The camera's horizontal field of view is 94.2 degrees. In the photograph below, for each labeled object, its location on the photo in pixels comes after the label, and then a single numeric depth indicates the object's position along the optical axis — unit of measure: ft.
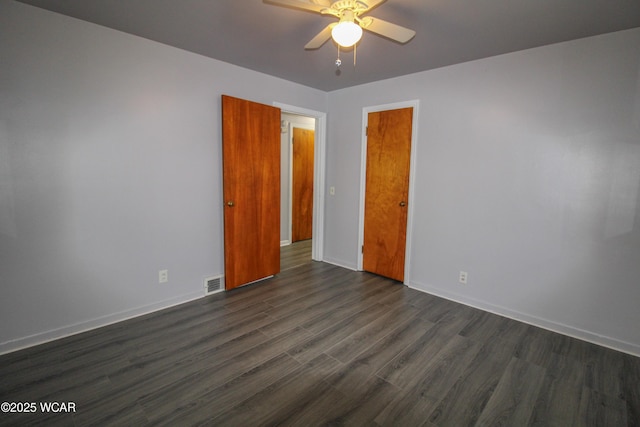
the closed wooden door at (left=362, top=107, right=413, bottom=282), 11.69
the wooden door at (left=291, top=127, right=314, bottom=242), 18.37
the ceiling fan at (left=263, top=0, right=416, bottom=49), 5.36
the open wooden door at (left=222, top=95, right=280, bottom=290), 10.57
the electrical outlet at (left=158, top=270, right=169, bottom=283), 9.48
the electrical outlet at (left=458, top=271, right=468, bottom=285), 10.43
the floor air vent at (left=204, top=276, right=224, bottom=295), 10.63
